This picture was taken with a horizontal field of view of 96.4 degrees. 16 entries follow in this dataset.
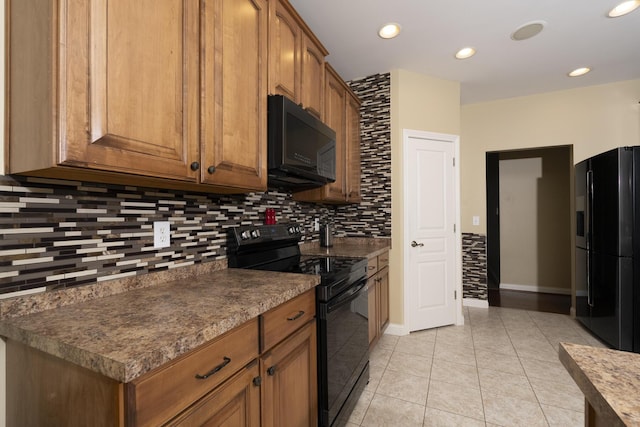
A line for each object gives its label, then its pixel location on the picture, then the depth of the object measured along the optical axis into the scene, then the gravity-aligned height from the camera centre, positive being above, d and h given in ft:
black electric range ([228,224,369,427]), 4.69 -1.64
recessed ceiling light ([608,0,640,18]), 6.59 +4.84
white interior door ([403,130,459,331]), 9.87 -0.55
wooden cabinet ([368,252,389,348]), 7.54 -2.35
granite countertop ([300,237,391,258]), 7.67 -1.01
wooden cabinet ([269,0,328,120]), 5.24 +3.30
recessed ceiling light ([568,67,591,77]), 9.68 +4.89
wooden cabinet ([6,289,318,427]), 2.08 -1.49
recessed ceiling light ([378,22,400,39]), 7.43 +4.91
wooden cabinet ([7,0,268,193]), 2.46 +1.31
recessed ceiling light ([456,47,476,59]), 8.50 +4.91
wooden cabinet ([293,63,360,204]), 8.05 +2.40
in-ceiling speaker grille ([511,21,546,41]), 7.32 +4.87
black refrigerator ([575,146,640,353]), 7.98 -0.96
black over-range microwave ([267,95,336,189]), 5.03 +1.39
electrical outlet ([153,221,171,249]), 4.24 -0.26
